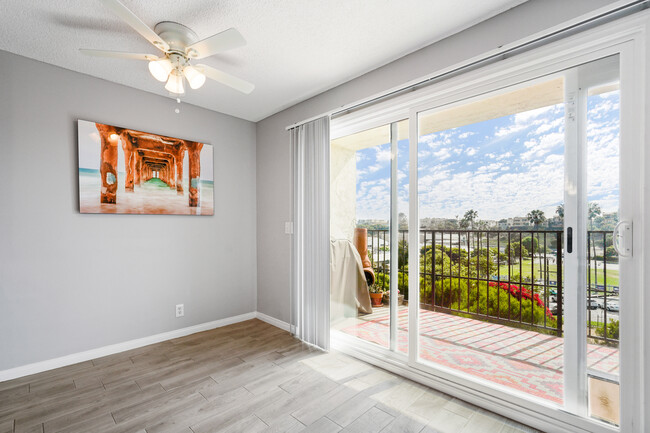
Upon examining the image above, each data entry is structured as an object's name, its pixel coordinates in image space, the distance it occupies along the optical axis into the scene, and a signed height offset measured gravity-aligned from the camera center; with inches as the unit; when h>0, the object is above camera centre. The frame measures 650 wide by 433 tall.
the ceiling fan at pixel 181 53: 68.0 +40.3
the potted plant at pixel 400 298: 100.6 -28.3
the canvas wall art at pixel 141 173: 104.2 +17.4
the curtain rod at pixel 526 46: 57.9 +39.7
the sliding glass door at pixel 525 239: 63.0 -6.2
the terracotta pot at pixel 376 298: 108.6 -30.9
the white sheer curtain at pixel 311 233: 113.9 -7.2
